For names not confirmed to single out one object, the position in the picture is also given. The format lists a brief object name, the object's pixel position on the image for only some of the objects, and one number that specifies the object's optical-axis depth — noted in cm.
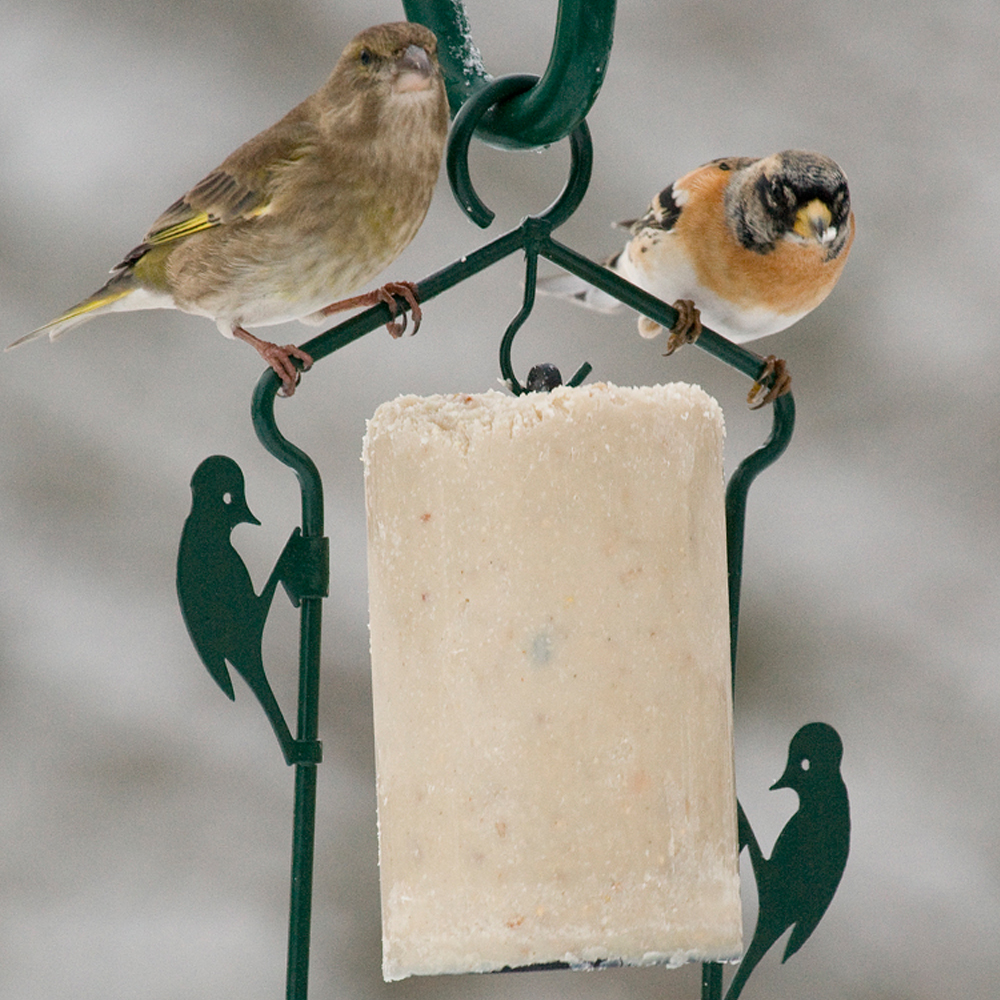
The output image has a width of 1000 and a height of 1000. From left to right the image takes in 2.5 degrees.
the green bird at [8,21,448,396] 594
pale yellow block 586
